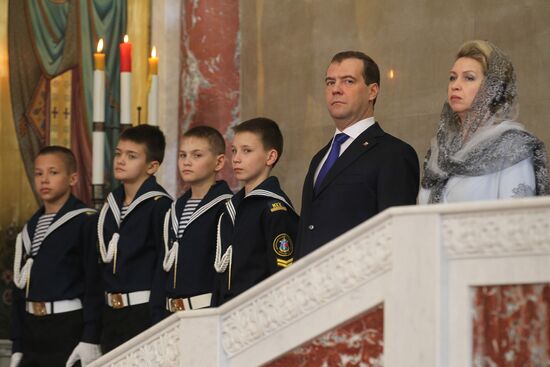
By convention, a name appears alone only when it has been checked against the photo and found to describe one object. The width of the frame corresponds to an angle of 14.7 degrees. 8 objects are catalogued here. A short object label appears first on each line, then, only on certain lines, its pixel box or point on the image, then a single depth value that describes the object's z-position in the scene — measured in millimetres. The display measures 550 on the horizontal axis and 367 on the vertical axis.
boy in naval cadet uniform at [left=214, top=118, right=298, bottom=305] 10205
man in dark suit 9360
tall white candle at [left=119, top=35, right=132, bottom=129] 13013
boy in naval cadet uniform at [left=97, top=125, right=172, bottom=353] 11470
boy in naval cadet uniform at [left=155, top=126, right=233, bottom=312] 10939
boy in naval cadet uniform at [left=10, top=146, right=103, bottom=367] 11931
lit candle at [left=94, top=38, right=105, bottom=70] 13083
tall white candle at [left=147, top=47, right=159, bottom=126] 13258
